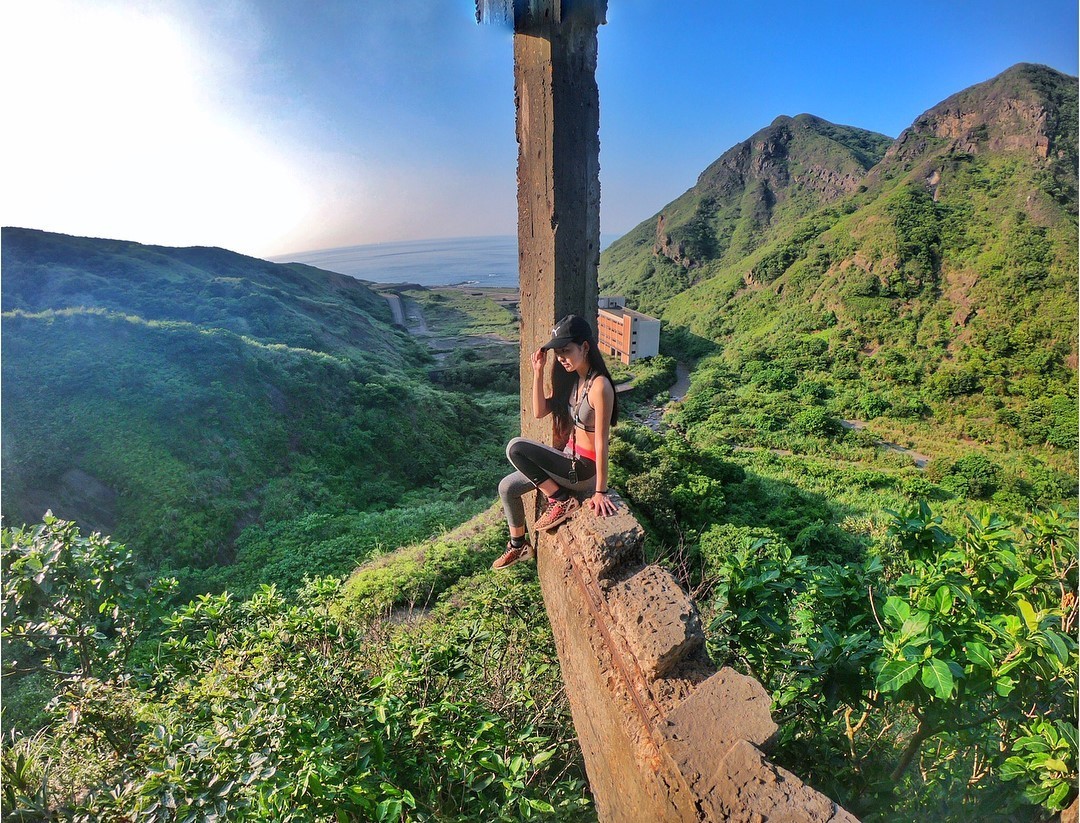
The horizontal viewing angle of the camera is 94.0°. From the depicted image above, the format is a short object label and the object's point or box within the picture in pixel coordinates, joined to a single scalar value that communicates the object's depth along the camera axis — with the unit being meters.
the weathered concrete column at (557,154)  2.53
